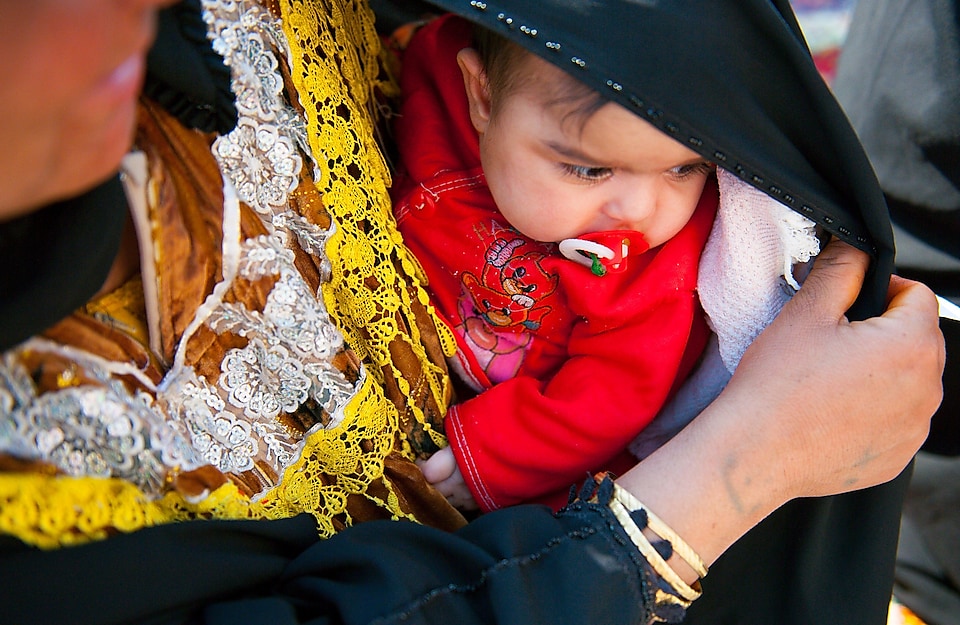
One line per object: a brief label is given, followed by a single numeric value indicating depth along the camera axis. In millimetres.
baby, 1020
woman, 656
